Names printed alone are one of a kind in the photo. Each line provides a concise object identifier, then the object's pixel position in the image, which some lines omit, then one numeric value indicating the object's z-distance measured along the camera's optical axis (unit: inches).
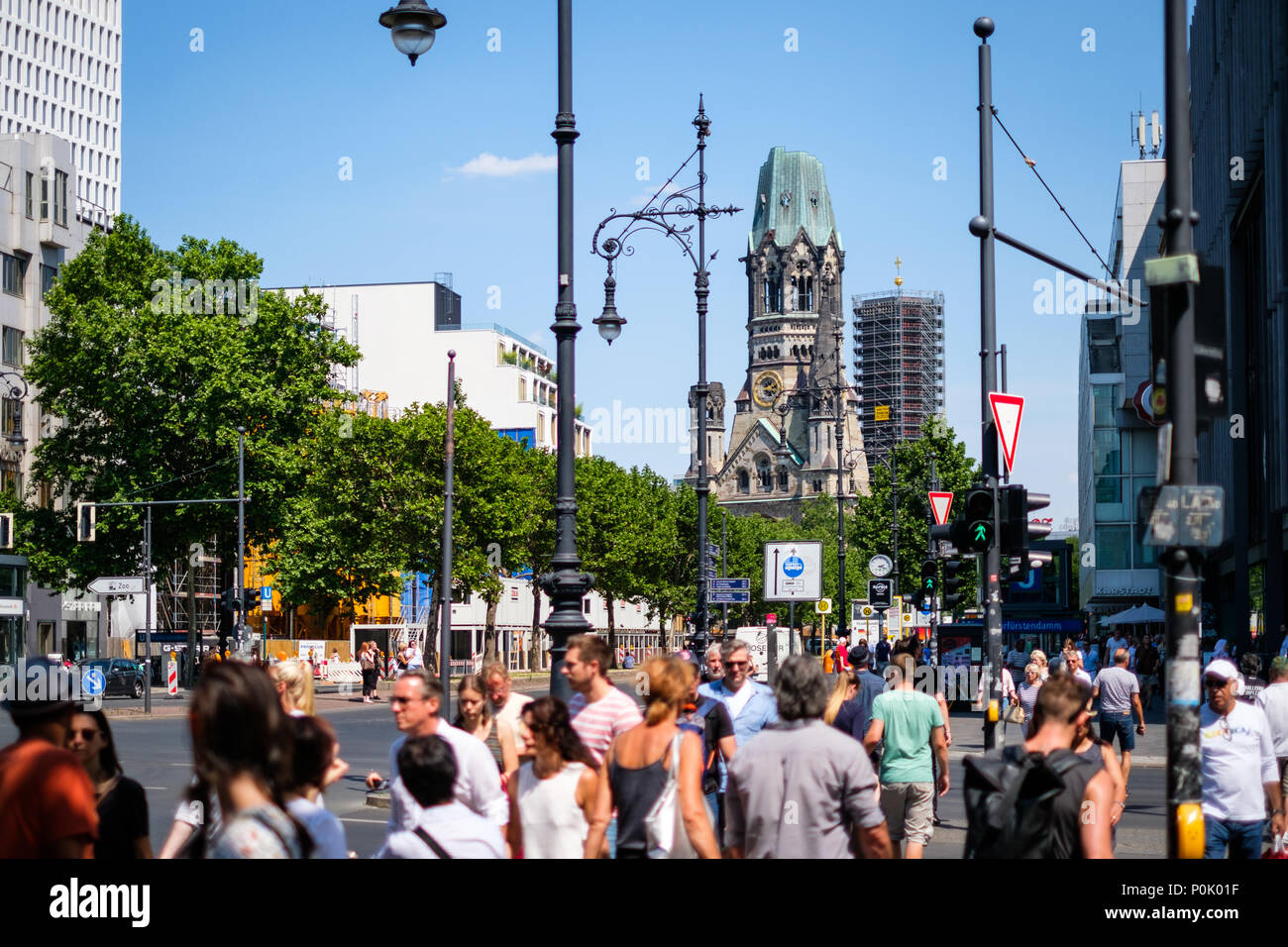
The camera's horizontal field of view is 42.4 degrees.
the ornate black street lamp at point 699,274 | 1007.0
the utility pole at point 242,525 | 1837.4
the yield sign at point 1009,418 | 657.6
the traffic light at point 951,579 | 1004.6
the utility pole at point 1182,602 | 294.4
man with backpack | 235.6
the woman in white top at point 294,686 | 335.9
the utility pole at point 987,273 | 738.2
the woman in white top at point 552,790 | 280.2
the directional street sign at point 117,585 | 1520.7
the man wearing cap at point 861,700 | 484.4
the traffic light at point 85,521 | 1745.8
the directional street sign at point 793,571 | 967.0
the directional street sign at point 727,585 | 1196.5
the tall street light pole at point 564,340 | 555.8
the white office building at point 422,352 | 4281.5
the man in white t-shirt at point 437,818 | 236.7
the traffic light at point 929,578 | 1199.6
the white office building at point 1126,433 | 2557.1
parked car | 1987.0
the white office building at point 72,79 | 4768.7
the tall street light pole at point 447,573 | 922.1
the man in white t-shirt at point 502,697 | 371.2
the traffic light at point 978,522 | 664.4
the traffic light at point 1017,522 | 679.1
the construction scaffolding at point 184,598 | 3051.2
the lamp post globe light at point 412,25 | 552.7
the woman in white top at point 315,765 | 205.5
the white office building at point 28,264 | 2342.5
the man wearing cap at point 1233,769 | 378.6
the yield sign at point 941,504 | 1252.5
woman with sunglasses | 256.5
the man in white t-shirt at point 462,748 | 290.0
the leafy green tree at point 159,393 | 2110.0
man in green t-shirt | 441.1
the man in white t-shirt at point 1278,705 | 469.7
